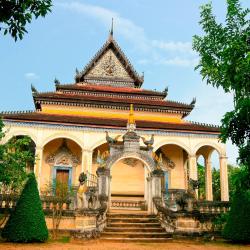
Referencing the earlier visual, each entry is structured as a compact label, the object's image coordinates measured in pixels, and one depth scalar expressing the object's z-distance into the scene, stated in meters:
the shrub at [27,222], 10.91
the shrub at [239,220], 11.54
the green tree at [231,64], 8.62
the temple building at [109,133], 22.12
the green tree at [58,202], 13.10
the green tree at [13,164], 12.34
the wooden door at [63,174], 23.58
